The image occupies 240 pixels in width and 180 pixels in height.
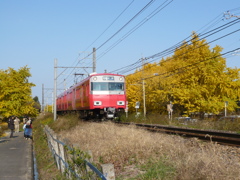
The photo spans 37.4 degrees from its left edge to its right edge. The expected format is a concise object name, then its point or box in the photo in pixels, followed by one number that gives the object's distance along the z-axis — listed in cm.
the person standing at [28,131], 2314
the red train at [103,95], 2322
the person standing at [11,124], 2520
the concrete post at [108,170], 466
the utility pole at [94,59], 3095
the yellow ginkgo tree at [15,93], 4853
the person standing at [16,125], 3288
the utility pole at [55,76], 3381
